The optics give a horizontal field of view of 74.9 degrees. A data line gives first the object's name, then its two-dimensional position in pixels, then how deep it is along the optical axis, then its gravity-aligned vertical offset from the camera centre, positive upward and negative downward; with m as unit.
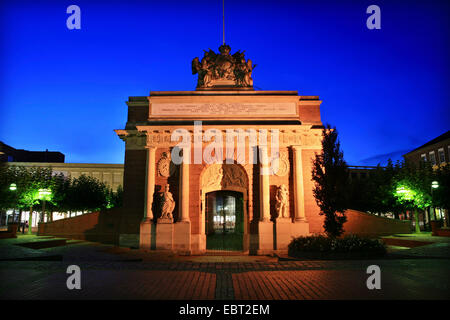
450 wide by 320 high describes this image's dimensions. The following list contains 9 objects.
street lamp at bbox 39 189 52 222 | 23.94 +1.43
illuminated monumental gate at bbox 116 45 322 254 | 18.22 +2.75
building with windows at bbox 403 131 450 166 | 39.53 +7.80
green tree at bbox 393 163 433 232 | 24.88 +1.51
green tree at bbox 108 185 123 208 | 41.55 +1.39
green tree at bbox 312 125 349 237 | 15.09 +1.12
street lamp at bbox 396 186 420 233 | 24.12 +1.09
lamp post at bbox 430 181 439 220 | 22.09 +1.62
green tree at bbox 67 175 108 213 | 35.06 +1.57
